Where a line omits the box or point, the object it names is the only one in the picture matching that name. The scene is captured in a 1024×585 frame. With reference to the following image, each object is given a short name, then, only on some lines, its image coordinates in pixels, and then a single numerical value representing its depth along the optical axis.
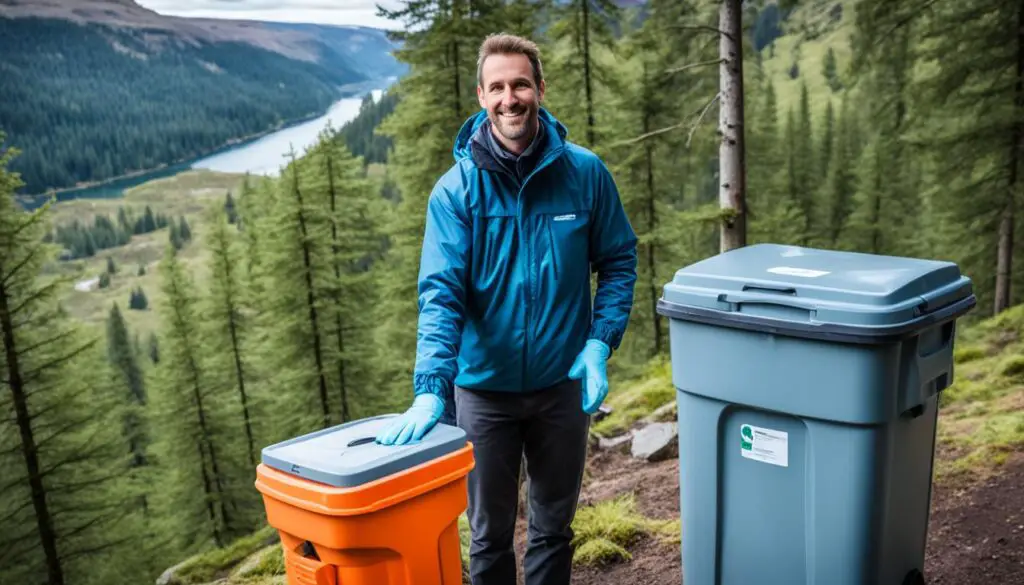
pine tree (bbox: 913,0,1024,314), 12.35
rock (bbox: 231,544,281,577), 5.55
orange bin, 2.11
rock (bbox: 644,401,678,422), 7.42
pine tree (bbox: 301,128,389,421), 17.77
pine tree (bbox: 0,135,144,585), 14.02
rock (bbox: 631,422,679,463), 6.58
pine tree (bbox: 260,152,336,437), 16.98
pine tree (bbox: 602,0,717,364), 16.41
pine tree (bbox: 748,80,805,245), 18.84
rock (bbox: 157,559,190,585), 9.29
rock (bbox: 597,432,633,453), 7.04
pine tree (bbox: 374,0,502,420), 13.03
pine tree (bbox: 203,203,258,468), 21.11
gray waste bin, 2.36
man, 2.57
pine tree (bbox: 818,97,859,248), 37.31
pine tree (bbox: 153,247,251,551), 21.53
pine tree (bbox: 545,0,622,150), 14.06
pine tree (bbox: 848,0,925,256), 29.62
